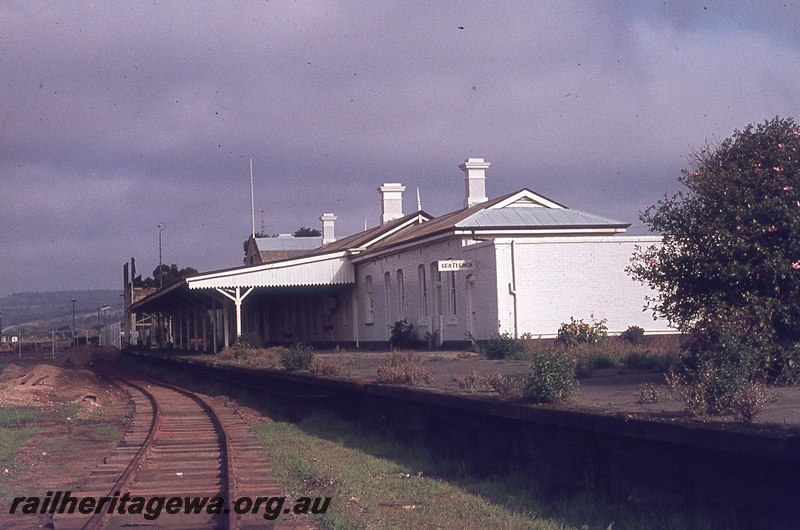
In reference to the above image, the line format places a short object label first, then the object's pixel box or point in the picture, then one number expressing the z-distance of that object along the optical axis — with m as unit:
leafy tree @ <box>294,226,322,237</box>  100.69
